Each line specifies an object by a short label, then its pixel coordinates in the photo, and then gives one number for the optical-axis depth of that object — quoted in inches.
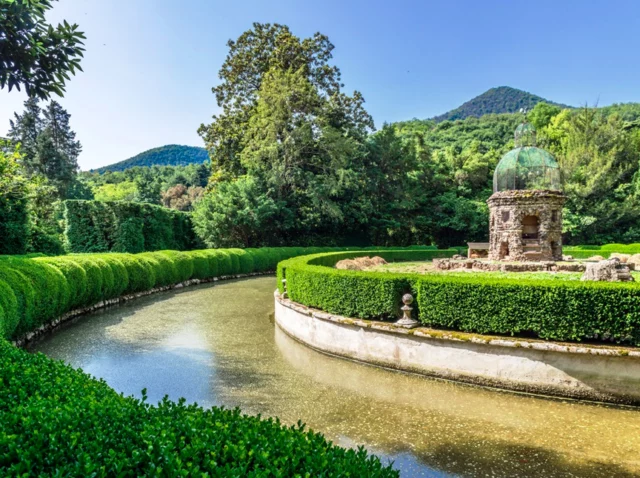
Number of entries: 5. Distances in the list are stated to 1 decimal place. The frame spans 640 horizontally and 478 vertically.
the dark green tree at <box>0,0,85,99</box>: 248.7
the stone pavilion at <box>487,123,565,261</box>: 661.3
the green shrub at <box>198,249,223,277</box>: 917.2
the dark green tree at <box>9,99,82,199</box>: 1679.4
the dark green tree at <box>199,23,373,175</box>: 1330.0
